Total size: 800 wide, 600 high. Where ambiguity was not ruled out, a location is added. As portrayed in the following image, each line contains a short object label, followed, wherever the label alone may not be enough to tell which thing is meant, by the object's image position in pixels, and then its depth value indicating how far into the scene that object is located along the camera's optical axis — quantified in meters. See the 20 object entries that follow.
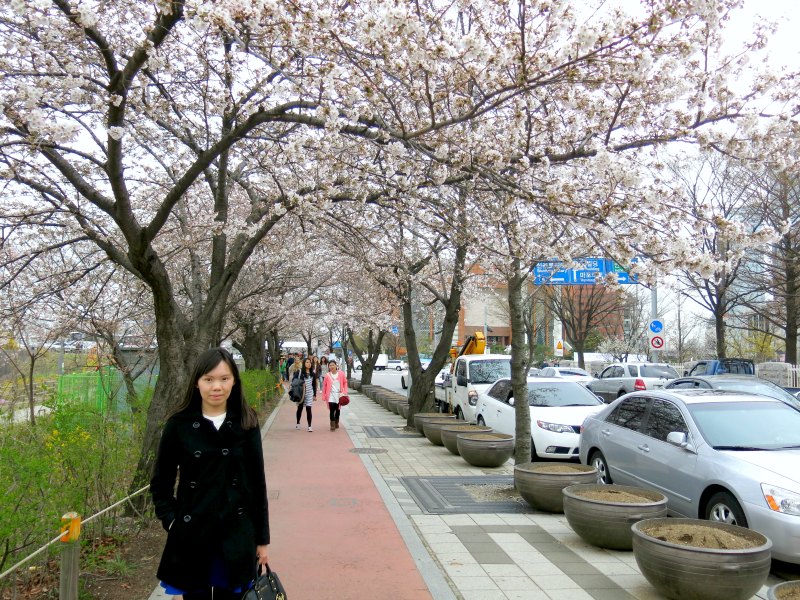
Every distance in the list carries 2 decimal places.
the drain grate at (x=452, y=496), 8.14
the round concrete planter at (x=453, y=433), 12.09
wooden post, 4.25
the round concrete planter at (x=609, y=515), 6.16
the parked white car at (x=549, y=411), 11.09
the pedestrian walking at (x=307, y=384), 16.31
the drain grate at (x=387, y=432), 16.00
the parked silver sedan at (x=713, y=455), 5.81
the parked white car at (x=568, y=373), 27.02
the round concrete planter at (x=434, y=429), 13.55
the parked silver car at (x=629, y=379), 24.44
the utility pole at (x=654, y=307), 24.91
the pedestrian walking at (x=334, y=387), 15.83
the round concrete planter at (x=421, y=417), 14.96
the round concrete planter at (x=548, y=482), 7.66
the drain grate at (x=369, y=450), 13.14
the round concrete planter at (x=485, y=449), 10.80
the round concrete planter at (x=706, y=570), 4.77
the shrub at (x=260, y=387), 15.29
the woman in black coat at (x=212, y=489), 3.29
